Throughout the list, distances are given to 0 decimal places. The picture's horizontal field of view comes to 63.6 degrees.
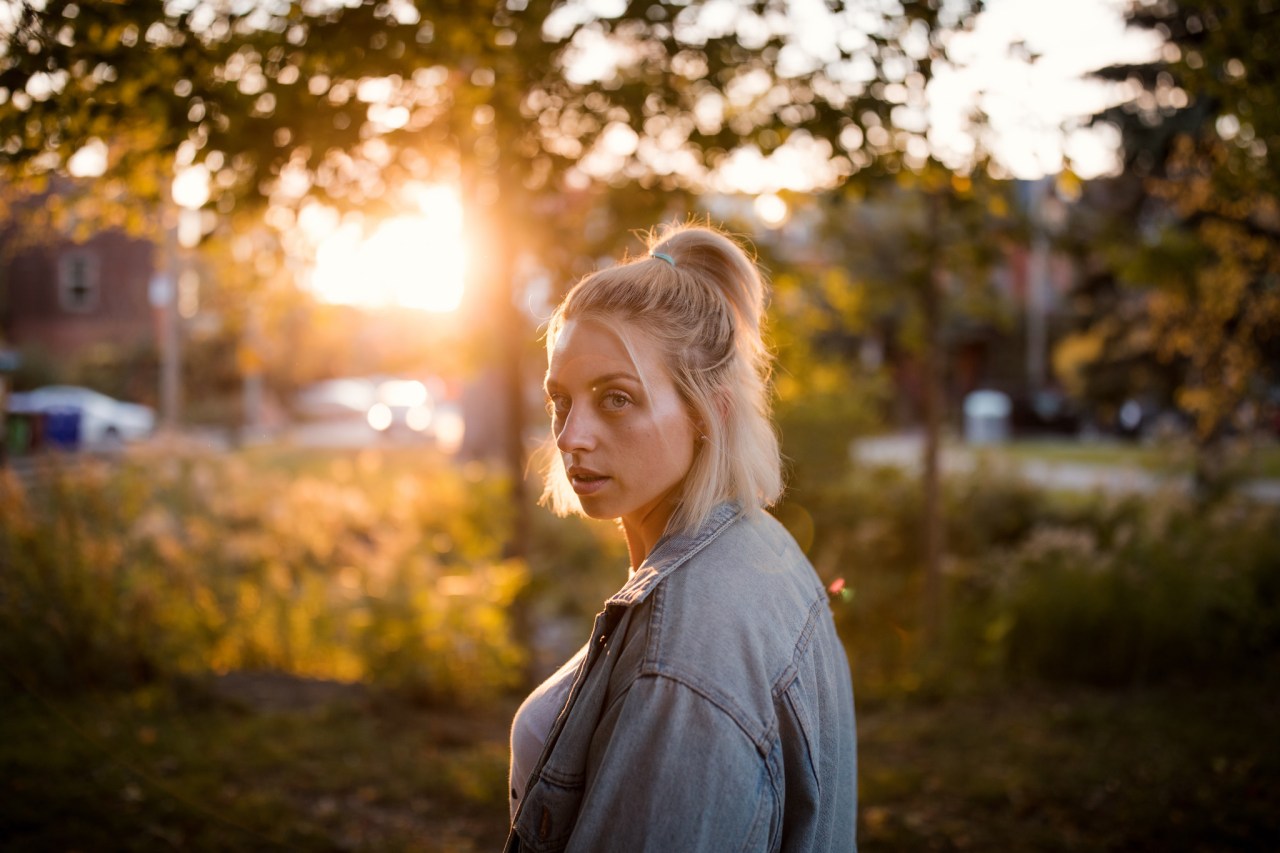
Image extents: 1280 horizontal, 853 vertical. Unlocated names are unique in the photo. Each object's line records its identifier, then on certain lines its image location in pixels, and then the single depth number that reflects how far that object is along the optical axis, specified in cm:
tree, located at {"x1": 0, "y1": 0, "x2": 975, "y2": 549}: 363
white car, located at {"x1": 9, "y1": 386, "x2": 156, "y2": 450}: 2792
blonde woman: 143
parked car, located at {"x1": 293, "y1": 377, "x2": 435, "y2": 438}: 3356
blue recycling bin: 1586
